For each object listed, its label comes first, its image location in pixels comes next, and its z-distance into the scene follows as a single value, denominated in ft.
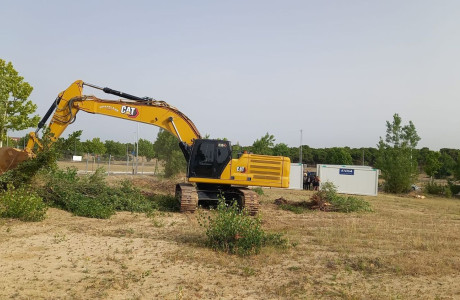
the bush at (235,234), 29.12
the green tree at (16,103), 76.28
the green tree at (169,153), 100.17
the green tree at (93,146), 212.43
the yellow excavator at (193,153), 49.14
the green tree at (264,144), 121.60
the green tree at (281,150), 164.76
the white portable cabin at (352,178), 100.58
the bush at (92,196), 45.07
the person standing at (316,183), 101.70
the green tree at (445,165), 189.20
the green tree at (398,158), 121.08
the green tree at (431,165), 162.09
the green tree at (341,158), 218.79
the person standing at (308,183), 109.19
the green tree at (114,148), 258.37
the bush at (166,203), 51.45
